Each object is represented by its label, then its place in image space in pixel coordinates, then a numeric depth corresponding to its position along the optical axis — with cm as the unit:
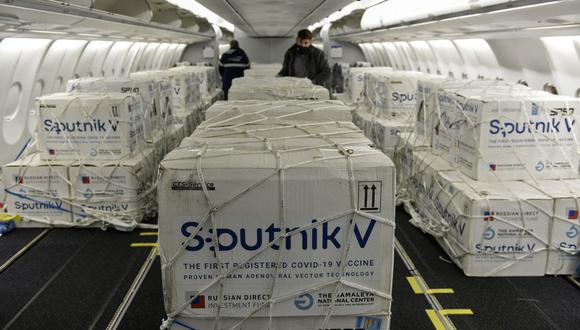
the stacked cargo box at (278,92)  555
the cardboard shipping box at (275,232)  211
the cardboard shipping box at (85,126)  554
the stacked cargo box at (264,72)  871
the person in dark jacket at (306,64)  777
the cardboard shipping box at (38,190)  557
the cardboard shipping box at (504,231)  430
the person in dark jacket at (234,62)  1249
